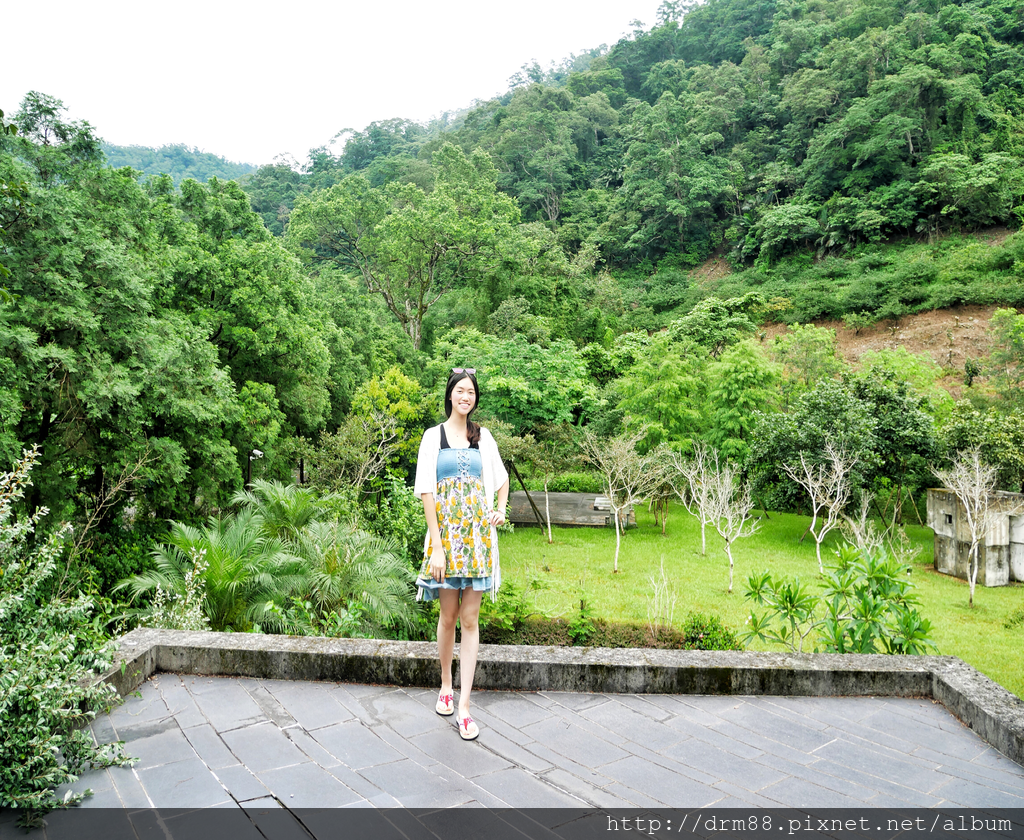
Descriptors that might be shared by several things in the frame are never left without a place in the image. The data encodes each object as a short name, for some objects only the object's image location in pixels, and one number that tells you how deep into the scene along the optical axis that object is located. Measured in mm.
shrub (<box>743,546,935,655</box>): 4309
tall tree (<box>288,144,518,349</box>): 26875
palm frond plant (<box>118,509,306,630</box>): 7527
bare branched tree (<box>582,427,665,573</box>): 18078
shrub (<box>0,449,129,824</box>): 2338
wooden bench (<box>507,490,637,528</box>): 21531
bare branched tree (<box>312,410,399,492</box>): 15961
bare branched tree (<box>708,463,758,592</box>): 16125
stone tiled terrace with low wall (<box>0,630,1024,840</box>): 2410
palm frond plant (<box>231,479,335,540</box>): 11234
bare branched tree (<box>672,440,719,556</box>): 17297
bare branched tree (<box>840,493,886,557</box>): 13523
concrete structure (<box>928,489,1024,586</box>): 15188
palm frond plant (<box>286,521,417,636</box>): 7512
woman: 3045
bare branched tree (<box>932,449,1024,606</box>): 14156
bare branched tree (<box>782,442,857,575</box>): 15906
